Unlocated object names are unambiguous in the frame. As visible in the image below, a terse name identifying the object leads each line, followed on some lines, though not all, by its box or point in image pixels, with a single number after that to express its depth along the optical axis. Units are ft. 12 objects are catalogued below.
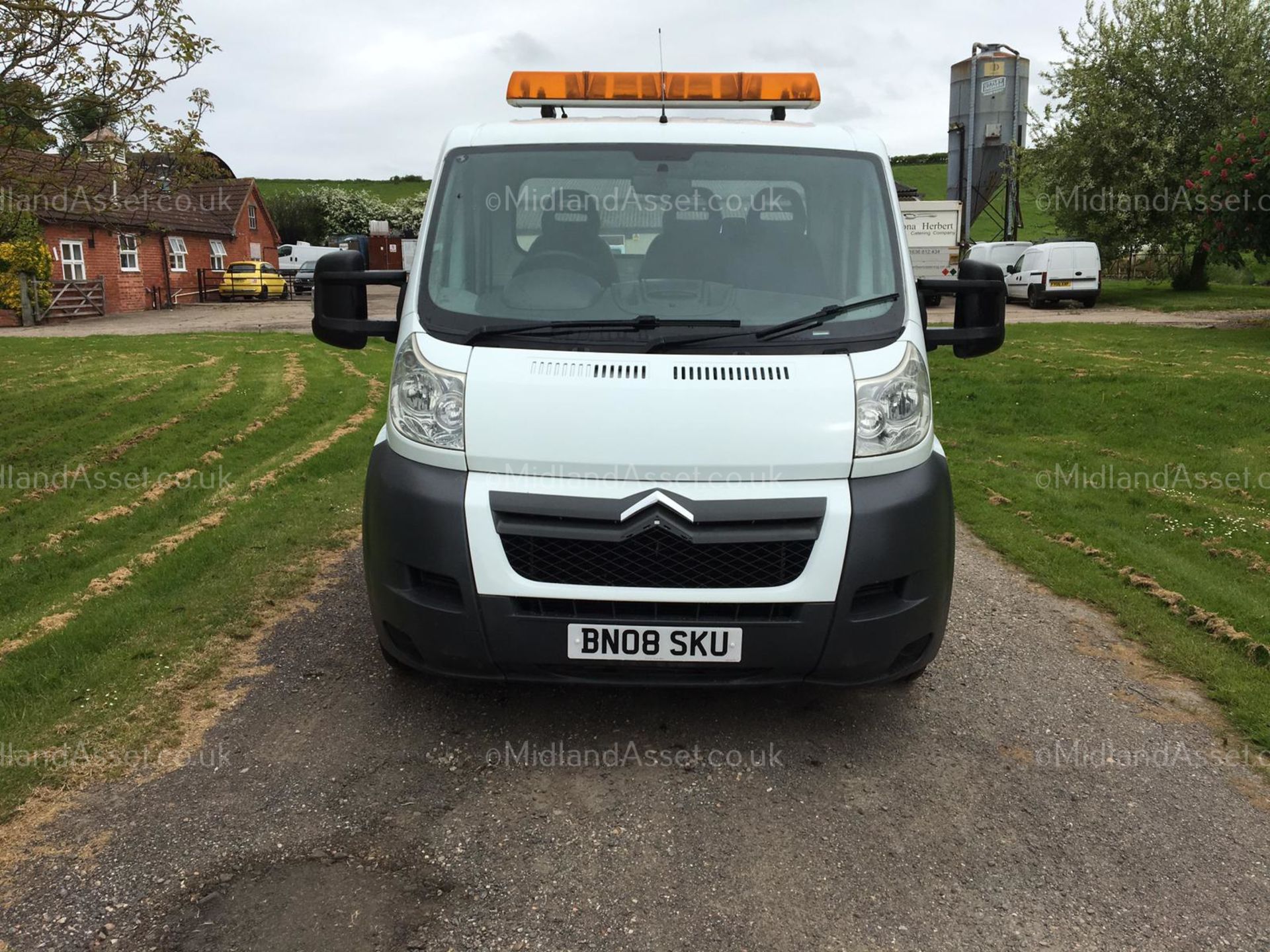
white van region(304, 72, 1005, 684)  11.22
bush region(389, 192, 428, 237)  246.06
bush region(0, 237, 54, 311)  96.17
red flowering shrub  61.36
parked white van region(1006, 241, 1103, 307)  97.04
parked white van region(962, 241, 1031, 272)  112.98
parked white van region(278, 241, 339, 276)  188.85
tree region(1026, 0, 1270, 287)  98.78
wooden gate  106.52
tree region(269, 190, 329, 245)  244.63
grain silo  151.94
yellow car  145.48
